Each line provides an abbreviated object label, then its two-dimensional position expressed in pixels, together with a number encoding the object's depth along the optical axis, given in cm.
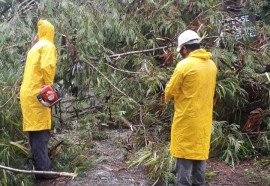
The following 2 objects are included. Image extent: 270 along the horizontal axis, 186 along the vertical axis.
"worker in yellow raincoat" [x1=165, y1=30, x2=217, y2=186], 359
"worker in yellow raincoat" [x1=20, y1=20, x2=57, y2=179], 411
